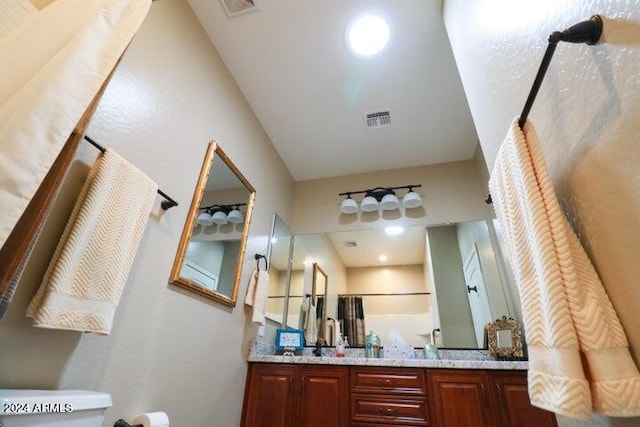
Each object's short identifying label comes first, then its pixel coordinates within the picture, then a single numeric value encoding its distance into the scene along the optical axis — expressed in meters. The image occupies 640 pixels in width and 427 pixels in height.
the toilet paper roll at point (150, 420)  1.10
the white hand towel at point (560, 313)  0.50
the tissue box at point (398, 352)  2.24
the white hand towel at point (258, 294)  2.05
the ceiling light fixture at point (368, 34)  1.81
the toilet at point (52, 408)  0.70
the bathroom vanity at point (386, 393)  1.59
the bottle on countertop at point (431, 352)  2.14
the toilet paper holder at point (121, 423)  1.06
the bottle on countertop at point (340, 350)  2.24
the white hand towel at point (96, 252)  0.85
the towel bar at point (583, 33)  0.54
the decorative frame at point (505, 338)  1.84
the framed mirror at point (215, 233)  1.52
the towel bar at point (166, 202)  1.32
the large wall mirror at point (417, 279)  2.26
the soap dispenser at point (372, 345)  2.22
